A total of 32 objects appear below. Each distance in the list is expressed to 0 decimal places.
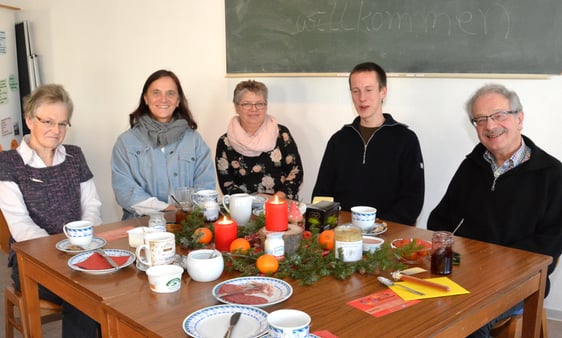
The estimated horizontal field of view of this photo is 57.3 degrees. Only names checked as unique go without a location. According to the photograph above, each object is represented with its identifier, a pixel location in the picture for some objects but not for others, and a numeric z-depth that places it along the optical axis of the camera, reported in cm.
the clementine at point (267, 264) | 149
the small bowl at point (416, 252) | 161
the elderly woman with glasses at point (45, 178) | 220
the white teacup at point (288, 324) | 102
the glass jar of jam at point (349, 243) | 155
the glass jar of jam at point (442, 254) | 150
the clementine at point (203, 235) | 176
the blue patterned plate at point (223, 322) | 117
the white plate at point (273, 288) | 133
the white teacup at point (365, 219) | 188
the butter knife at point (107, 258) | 156
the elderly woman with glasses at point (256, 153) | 307
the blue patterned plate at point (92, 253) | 153
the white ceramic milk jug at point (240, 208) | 194
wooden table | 122
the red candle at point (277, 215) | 166
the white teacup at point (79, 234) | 176
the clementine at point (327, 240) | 167
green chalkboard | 261
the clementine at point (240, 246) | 161
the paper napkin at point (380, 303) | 128
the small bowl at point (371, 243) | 166
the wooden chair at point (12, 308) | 198
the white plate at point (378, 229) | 188
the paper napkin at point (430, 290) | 136
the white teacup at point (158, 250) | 152
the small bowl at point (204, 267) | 145
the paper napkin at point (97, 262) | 158
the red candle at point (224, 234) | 168
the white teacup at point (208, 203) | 199
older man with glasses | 192
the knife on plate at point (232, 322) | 115
